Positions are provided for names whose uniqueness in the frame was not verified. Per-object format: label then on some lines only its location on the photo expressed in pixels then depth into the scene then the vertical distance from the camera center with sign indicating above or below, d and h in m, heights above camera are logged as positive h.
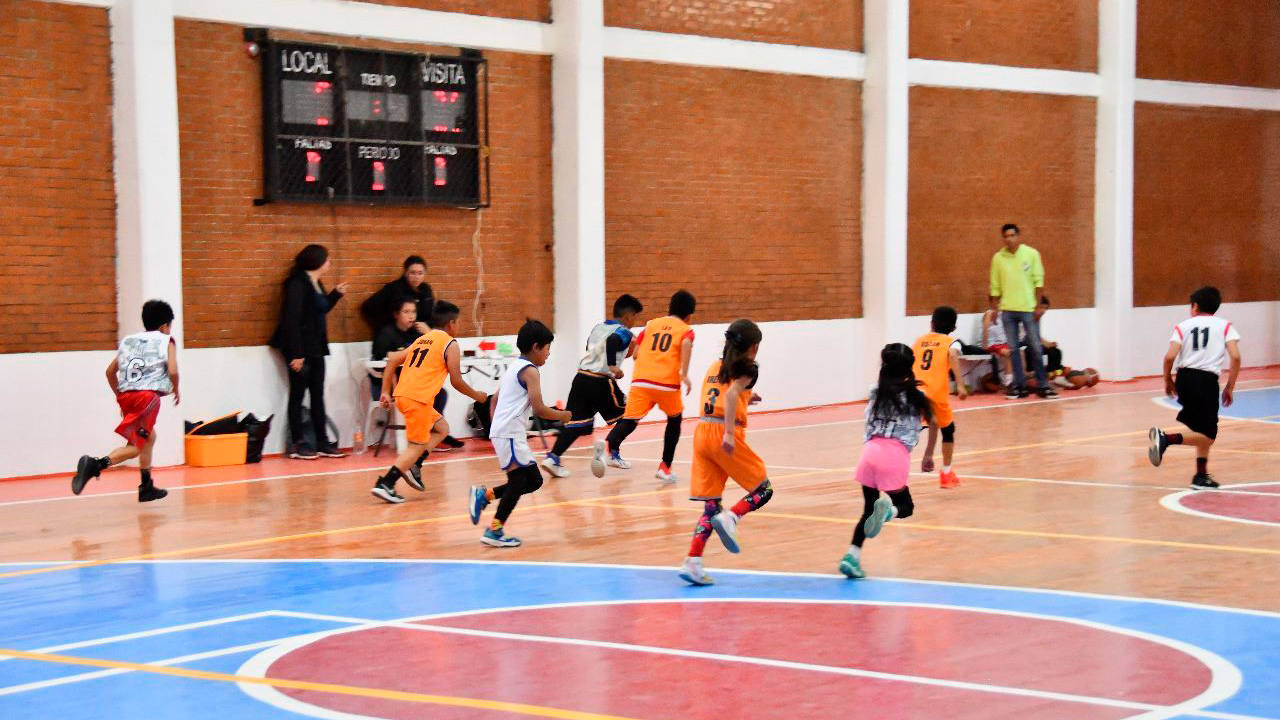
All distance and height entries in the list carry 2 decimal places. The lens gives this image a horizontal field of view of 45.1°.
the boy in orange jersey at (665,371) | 13.91 -0.92
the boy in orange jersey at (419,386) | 12.66 -0.94
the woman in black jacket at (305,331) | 15.98 -0.59
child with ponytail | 9.17 -1.09
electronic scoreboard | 16.27 +1.61
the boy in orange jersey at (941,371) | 13.11 -0.89
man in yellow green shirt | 22.47 -0.29
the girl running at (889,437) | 9.26 -1.03
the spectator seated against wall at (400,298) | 16.83 -0.28
